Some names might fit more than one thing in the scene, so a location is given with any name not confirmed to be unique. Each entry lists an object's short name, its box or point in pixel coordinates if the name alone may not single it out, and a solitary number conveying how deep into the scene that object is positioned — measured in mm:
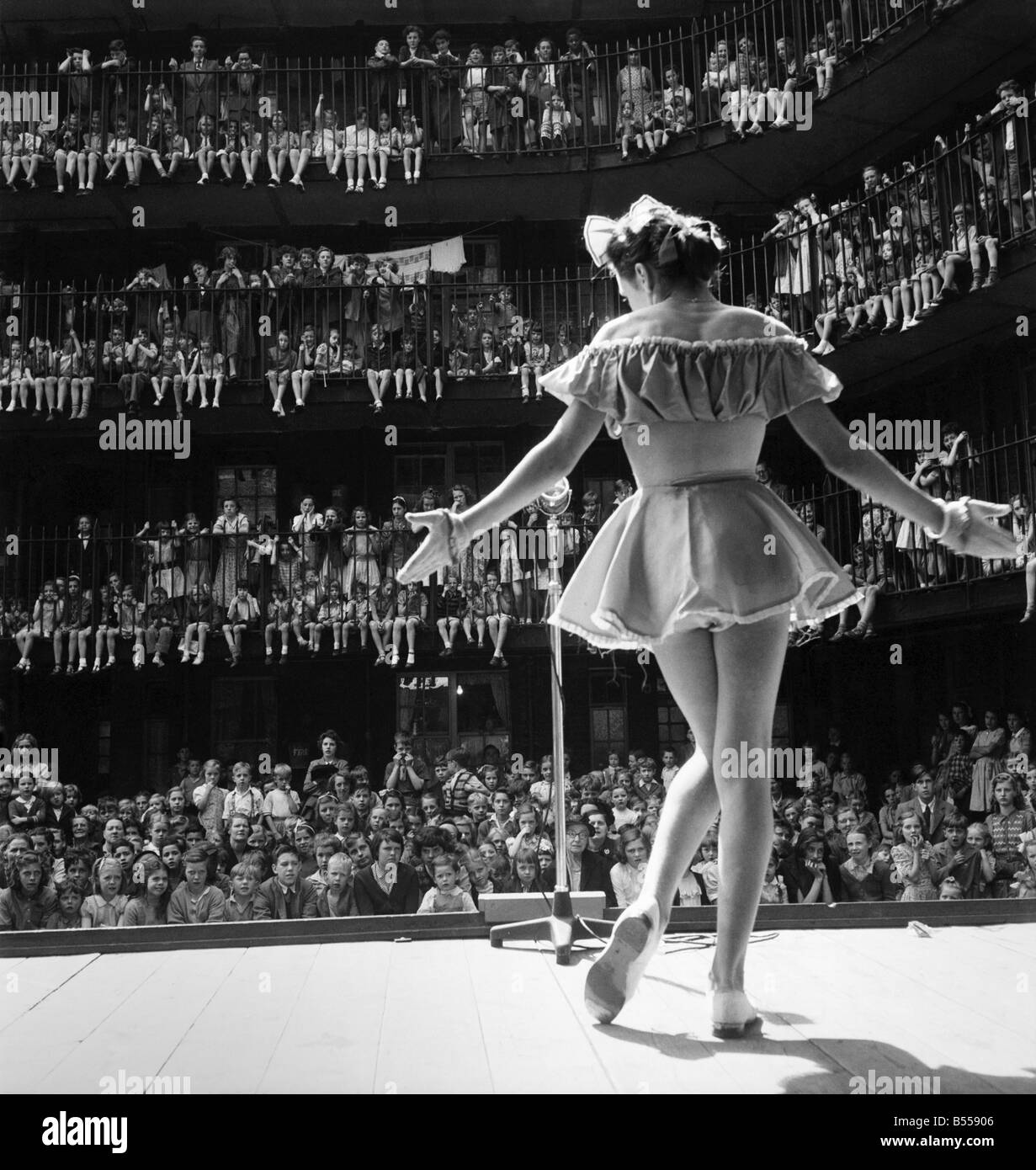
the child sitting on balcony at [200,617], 11778
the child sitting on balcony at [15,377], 12258
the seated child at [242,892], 6195
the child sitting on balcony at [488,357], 12328
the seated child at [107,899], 6477
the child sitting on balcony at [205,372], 12195
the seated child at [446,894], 5926
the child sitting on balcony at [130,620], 11836
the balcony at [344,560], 10898
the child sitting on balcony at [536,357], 12109
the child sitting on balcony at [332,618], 11562
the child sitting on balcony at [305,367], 12258
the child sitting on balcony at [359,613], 11648
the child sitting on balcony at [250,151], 12562
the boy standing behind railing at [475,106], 12750
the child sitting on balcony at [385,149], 12578
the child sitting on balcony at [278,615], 11773
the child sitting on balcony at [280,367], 12234
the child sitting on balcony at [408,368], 12211
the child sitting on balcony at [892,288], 10492
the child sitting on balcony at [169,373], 12219
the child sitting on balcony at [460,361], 12281
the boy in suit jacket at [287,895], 6270
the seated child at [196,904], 6086
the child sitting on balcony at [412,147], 12508
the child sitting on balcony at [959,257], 9414
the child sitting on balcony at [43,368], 12188
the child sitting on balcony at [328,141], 12539
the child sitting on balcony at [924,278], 9977
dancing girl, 2145
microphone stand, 3004
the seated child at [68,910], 6582
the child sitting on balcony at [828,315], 11016
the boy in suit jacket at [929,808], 8164
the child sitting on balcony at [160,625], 11773
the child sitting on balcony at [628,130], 12383
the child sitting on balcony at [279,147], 12523
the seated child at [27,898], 6371
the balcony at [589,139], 11461
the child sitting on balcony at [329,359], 12406
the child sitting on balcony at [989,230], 9227
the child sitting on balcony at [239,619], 11891
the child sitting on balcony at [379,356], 12336
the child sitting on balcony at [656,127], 12336
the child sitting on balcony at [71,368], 12137
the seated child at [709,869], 6352
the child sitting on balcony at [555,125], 12594
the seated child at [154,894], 6336
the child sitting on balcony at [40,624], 11781
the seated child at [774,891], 6304
